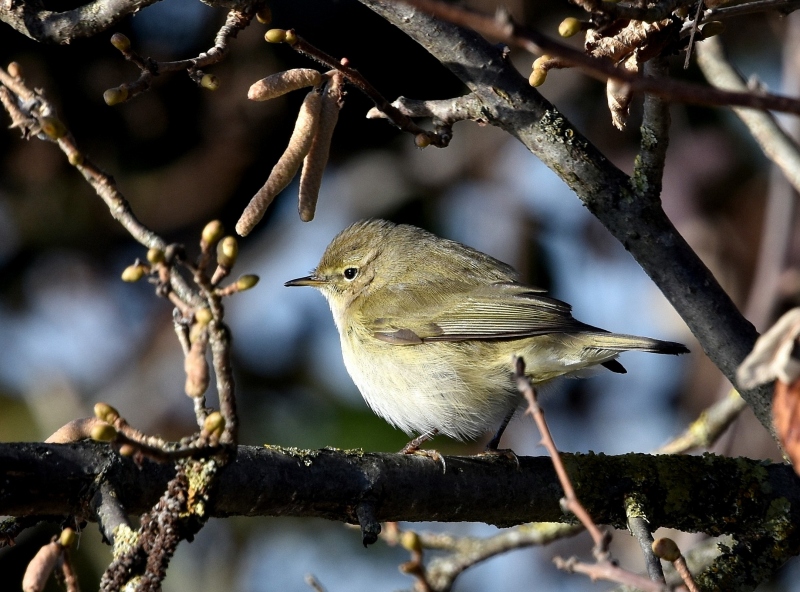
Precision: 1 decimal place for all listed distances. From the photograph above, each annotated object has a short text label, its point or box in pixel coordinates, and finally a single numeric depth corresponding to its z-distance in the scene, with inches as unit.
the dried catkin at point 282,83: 189.9
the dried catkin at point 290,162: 183.2
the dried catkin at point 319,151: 201.5
